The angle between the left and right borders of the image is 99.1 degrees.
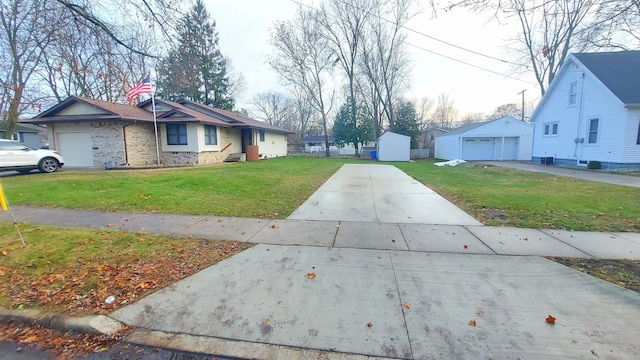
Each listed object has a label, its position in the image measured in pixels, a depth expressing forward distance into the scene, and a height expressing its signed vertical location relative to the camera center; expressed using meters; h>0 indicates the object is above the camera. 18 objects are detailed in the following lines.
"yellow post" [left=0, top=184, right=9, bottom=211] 3.94 -0.68
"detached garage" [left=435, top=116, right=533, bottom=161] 24.75 +0.90
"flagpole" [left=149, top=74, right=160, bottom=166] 16.79 +1.57
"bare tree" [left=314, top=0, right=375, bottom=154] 30.41 +13.81
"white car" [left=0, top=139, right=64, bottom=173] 12.02 -0.17
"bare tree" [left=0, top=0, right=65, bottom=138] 6.26 +3.57
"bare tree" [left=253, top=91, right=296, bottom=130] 57.34 +9.49
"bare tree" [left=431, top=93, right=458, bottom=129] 56.44 +7.72
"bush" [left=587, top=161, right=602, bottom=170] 15.46 -0.88
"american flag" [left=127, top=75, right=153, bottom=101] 11.96 +3.04
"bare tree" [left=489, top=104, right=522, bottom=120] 54.64 +8.14
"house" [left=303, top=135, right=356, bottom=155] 62.25 +2.52
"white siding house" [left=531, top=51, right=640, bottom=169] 14.38 +2.22
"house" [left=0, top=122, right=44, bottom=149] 34.38 +2.58
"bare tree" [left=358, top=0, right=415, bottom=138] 32.06 +9.95
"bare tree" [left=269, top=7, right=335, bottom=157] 31.66 +11.62
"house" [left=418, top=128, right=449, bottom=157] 41.61 +2.23
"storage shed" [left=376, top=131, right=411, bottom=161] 27.78 +0.44
